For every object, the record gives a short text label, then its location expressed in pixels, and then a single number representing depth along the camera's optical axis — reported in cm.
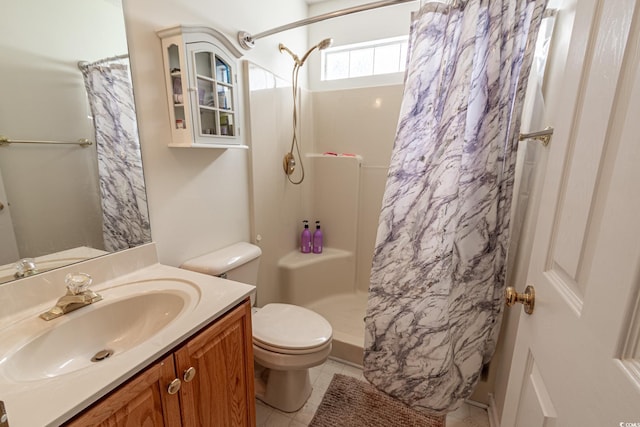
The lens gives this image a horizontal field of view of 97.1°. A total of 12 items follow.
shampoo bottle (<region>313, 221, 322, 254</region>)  242
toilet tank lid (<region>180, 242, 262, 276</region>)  132
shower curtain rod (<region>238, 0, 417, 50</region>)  133
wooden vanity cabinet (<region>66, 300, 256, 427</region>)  64
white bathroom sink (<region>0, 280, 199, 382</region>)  72
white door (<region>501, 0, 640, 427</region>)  38
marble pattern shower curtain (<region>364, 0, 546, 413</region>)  119
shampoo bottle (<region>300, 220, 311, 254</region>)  241
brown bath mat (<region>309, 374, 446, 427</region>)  145
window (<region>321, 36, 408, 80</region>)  220
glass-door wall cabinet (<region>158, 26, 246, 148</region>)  114
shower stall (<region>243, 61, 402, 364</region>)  191
